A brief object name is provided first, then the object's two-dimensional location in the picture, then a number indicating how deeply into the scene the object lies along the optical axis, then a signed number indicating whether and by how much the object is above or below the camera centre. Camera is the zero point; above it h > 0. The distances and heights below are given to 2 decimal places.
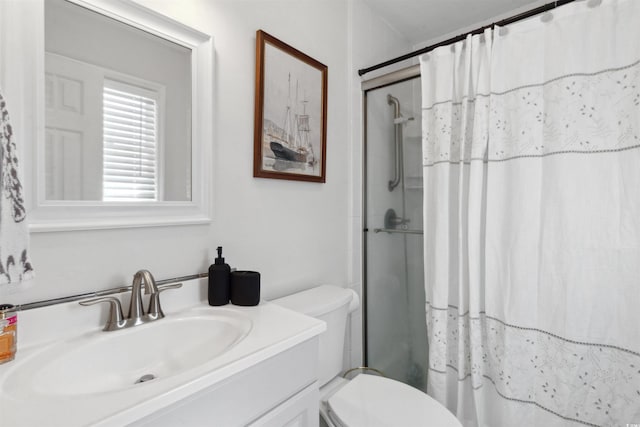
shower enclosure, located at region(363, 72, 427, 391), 1.65 -0.14
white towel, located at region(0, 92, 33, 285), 0.56 -0.02
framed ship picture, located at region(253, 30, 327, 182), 1.23 +0.43
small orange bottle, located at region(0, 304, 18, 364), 0.63 -0.26
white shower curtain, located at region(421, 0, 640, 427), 1.01 -0.04
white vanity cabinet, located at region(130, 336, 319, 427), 0.58 -0.42
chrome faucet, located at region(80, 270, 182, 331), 0.82 -0.27
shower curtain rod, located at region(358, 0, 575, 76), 1.11 +0.75
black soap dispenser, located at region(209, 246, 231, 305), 1.00 -0.25
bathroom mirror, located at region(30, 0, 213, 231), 0.78 +0.27
